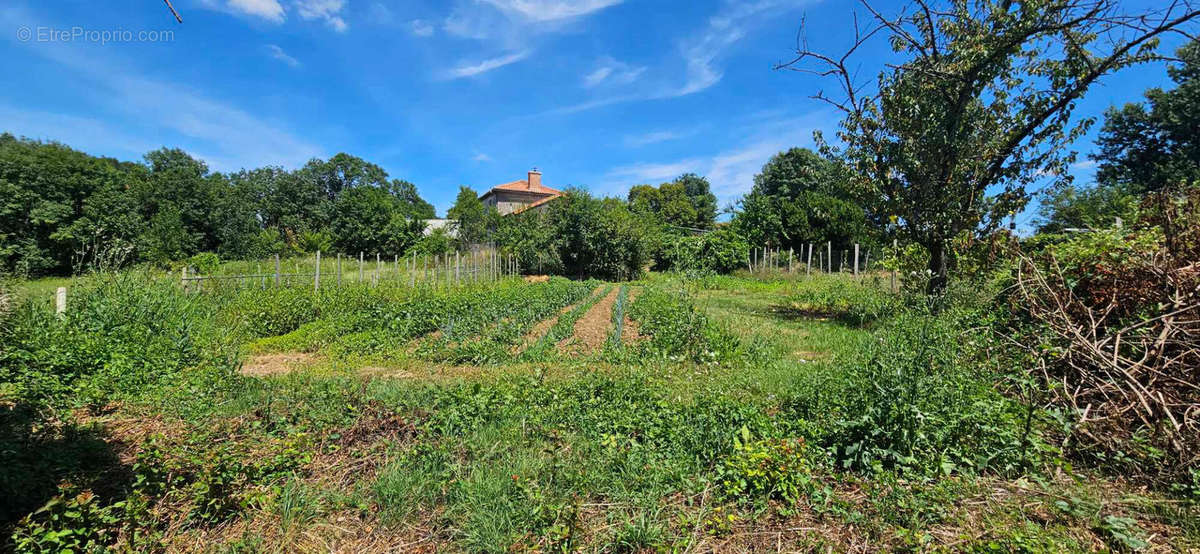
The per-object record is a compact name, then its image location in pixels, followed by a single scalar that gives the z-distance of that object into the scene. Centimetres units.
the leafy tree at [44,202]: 2627
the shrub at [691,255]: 802
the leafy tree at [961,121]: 789
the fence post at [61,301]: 662
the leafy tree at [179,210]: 3084
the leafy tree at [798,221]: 2617
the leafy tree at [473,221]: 3491
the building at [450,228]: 4144
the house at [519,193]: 5759
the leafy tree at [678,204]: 4491
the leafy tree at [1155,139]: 2445
